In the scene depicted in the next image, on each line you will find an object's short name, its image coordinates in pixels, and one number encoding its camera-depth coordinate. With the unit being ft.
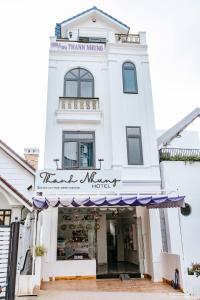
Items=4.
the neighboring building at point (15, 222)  24.95
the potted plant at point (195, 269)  30.19
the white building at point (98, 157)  33.76
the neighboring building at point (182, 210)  35.83
